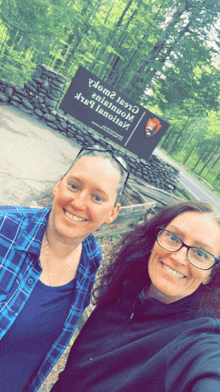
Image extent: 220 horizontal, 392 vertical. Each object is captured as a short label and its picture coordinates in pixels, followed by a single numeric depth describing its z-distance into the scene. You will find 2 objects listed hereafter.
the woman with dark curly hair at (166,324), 0.87
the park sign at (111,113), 8.84
